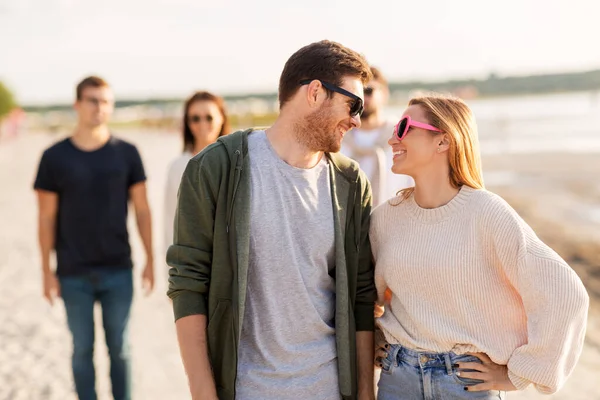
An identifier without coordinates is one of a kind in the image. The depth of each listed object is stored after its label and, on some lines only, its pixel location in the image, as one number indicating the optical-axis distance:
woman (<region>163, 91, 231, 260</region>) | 4.39
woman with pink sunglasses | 2.25
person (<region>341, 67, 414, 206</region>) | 4.00
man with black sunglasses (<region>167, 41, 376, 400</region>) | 2.36
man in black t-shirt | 4.10
